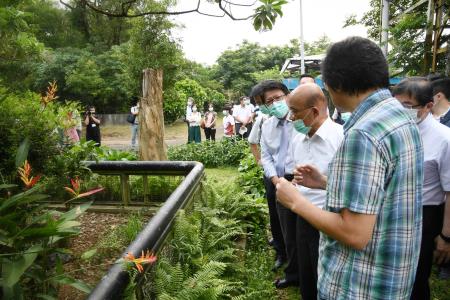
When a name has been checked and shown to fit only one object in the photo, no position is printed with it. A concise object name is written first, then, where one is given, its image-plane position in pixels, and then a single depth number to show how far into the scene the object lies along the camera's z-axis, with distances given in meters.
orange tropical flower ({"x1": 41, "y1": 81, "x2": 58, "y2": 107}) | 2.94
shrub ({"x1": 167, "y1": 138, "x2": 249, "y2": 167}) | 9.93
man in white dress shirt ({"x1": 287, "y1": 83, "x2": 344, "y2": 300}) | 2.46
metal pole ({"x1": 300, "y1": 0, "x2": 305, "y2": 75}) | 16.56
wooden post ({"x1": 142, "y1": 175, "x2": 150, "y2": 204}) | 5.02
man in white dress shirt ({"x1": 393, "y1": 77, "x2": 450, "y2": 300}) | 2.45
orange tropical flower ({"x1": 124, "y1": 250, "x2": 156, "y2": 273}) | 1.47
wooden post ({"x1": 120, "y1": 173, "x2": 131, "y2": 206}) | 4.94
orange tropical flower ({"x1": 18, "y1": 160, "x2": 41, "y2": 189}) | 1.76
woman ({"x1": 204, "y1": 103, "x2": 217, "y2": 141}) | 12.62
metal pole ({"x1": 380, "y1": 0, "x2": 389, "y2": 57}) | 10.21
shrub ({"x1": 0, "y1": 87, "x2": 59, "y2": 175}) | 2.96
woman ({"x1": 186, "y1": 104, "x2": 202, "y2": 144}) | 12.39
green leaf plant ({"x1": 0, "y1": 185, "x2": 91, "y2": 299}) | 1.59
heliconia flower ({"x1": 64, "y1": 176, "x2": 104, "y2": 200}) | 1.85
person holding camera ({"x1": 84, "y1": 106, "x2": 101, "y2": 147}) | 10.51
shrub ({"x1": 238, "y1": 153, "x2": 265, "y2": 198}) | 6.25
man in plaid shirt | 1.26
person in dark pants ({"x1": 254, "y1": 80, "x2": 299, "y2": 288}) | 3.49
